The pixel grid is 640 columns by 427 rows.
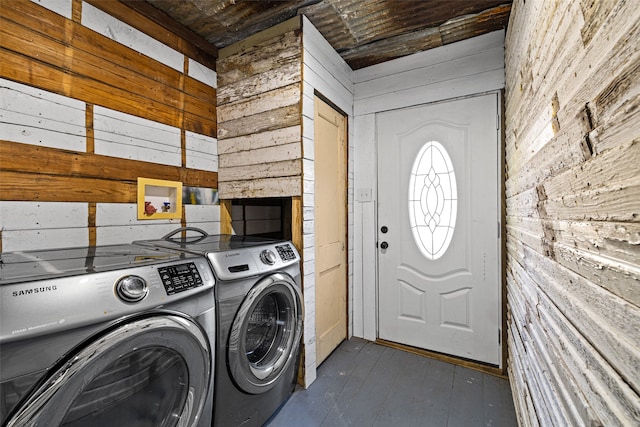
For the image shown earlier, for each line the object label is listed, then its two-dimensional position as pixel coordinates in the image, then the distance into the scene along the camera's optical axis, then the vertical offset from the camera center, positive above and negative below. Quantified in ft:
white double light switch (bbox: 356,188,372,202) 8.07 +0.51
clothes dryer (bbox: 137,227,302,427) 4.12 -1.88
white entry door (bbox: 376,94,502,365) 6.73 -0.40
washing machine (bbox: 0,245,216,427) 2.27 -1.23
